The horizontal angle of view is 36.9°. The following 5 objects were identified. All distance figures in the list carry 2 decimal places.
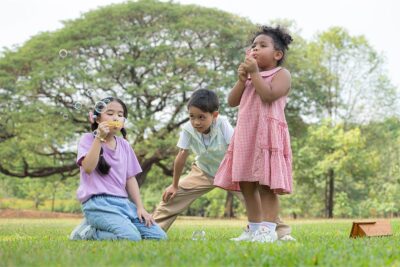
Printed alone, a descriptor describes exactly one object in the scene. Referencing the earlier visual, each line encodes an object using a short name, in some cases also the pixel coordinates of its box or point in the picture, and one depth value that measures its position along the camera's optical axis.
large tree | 19.75
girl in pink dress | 4.29
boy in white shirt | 5.31
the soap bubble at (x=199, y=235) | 4.82
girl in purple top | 4.73
